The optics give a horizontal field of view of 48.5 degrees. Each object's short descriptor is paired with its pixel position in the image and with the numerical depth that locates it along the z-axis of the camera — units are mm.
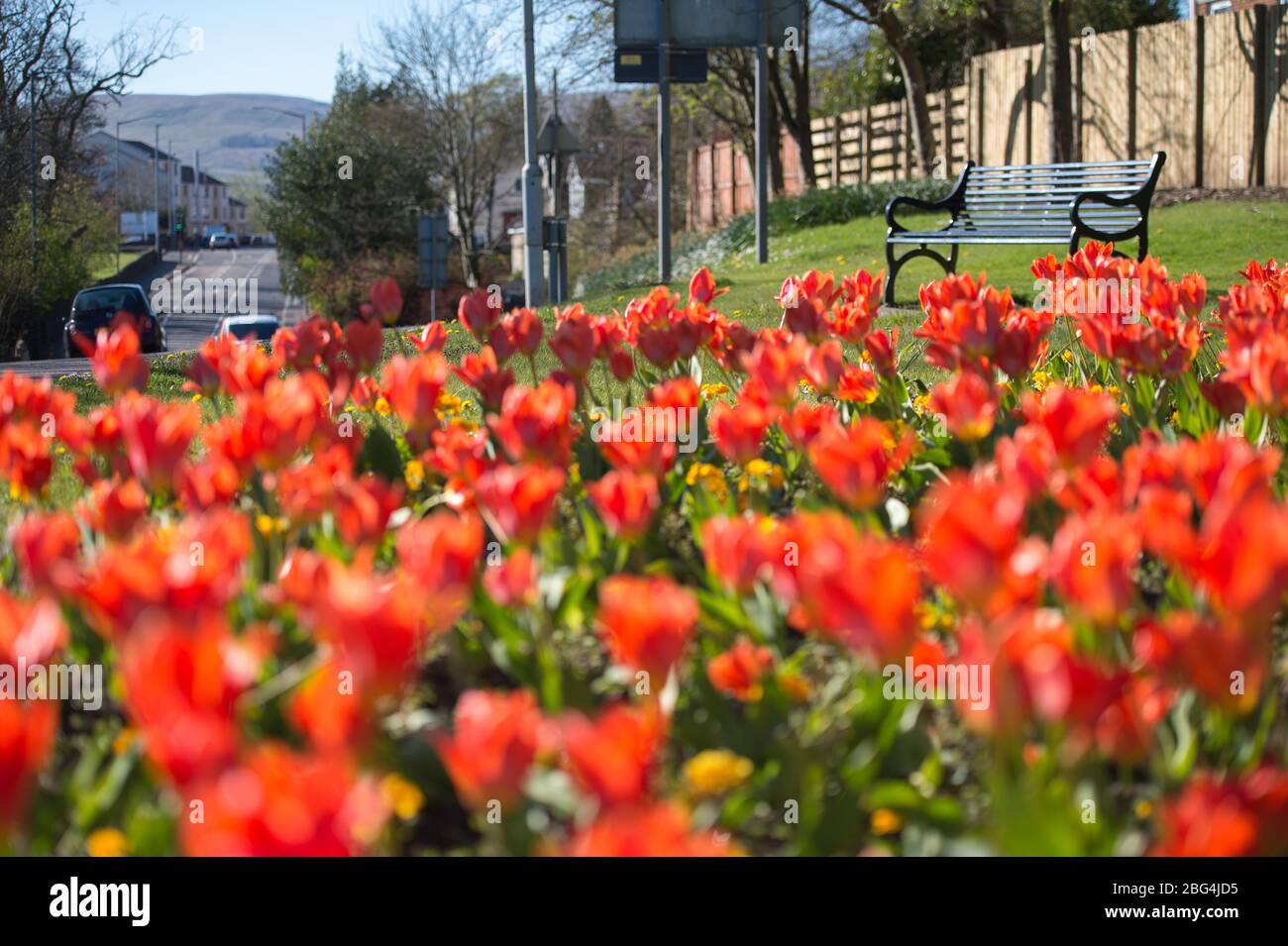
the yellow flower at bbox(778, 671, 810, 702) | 2029
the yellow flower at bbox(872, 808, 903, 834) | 1759
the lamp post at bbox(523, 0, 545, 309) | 19422
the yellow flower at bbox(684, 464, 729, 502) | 2980
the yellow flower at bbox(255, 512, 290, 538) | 2623
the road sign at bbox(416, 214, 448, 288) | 27719
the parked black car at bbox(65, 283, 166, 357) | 27594
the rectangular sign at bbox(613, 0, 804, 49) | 16625
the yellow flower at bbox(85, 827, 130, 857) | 1540
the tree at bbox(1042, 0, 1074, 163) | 19125
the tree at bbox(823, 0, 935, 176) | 23281
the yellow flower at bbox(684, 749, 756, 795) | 1663
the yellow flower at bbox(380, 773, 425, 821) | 1687
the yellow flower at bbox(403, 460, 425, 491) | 3219
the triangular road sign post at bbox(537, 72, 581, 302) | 21516
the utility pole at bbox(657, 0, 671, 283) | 16391
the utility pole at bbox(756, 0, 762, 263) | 16062
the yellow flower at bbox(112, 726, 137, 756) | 1820
